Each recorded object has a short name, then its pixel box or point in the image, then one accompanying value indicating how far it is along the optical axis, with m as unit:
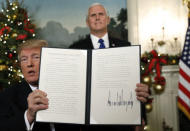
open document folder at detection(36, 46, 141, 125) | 1.59
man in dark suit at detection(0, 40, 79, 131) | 1.56
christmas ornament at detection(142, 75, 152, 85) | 4.72
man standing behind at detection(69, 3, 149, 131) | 2.71
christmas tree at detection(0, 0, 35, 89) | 4.82
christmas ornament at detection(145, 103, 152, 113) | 4.82
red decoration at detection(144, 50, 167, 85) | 4.80
